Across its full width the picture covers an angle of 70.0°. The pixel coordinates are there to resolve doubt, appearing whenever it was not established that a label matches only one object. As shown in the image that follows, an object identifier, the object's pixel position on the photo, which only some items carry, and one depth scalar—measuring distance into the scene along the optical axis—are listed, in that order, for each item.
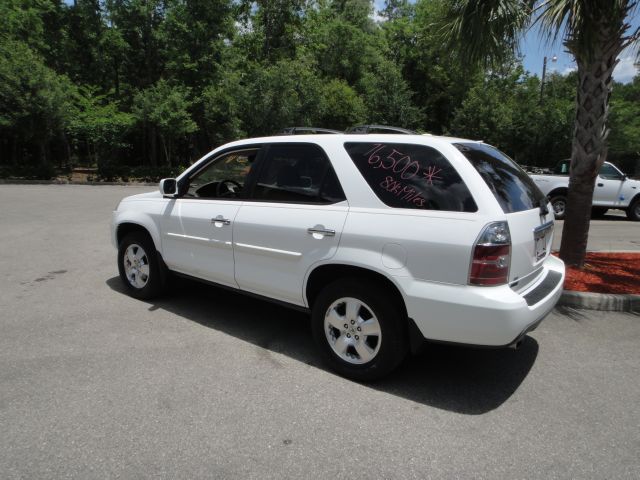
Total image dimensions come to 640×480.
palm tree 5.63
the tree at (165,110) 23.34
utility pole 35.09
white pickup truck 13.19
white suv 2.97
